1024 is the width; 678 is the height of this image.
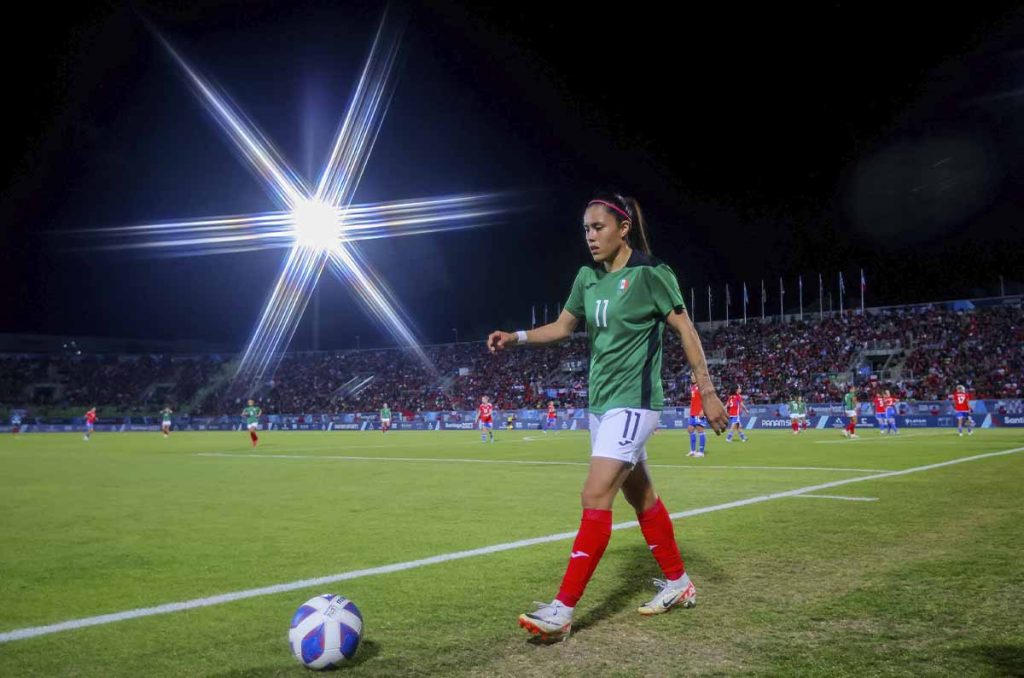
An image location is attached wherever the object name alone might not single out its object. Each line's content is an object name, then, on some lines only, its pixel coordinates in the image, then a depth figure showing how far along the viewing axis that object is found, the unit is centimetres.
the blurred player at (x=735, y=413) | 2536
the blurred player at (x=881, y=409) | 3013
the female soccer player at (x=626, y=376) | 420
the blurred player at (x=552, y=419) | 4291
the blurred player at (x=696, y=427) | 1900
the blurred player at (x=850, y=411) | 2659
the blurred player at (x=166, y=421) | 4228
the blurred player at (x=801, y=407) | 3124
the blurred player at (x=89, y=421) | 3978
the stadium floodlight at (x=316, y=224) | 6056
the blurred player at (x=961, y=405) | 2762
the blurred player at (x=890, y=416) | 2962
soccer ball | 339
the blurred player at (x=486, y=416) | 2971
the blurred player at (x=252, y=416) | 3008
